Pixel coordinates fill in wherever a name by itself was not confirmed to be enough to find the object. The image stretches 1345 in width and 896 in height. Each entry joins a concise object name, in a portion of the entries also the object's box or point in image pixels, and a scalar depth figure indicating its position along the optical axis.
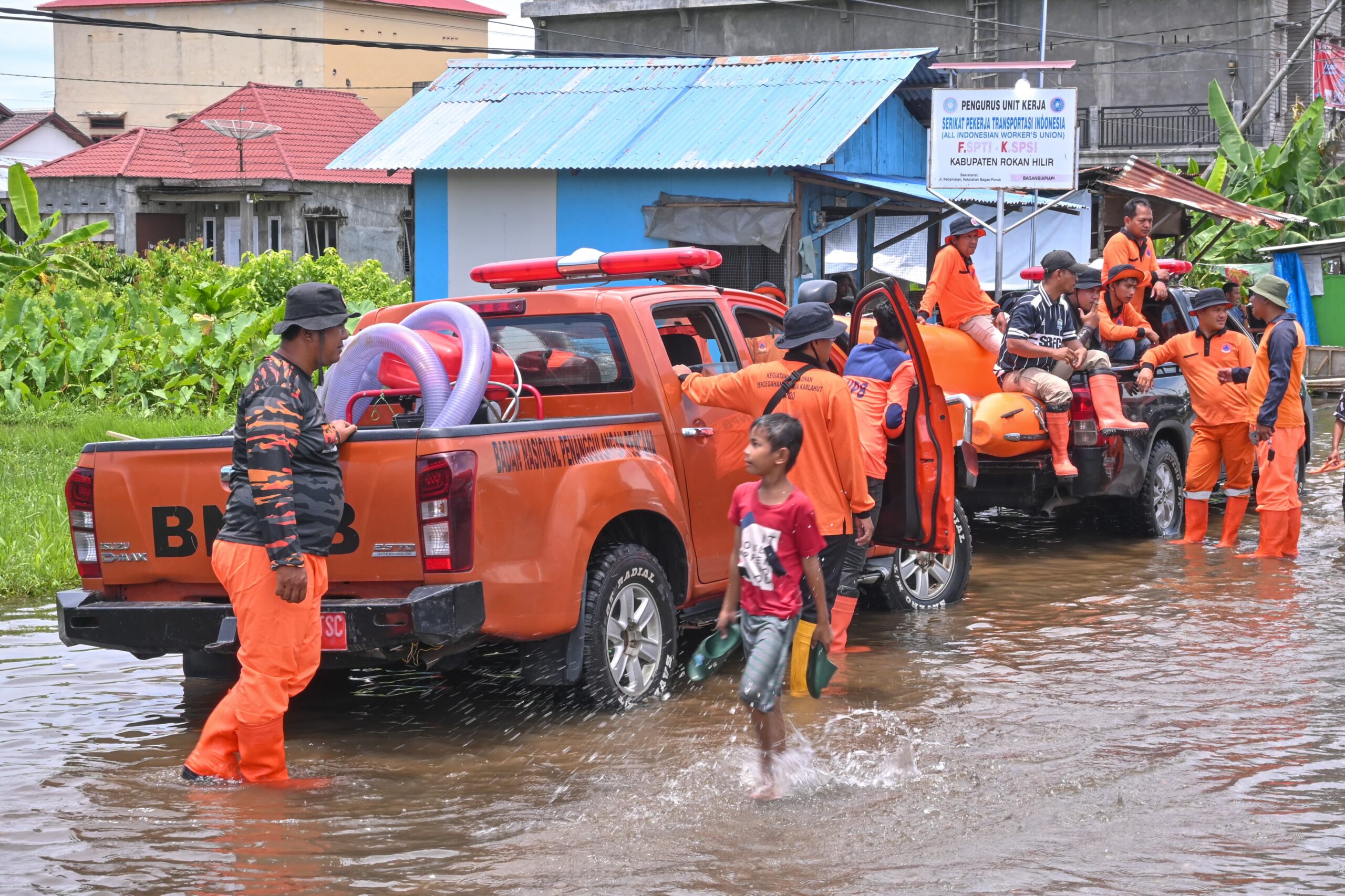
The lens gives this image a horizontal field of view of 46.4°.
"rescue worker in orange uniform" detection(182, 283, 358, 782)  5.57
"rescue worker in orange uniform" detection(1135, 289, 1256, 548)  11.21
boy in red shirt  5.75
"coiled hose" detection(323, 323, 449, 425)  6.62
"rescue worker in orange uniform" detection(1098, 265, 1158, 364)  11.64
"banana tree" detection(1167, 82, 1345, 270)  27.33
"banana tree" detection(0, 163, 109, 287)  21.52
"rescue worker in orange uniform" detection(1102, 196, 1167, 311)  12.34
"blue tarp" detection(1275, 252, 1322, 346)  25.50
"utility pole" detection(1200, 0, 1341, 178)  28.59
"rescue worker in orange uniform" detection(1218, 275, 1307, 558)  10.66
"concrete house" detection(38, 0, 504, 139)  62.78
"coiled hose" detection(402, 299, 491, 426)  6.55
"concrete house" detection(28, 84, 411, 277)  42.31
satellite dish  36.47
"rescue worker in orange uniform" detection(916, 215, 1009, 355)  11.08
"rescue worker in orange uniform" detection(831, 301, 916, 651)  8.02
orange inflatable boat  10.53
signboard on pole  15.16
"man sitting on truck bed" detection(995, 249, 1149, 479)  10.77
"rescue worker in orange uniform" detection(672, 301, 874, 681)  6.88
